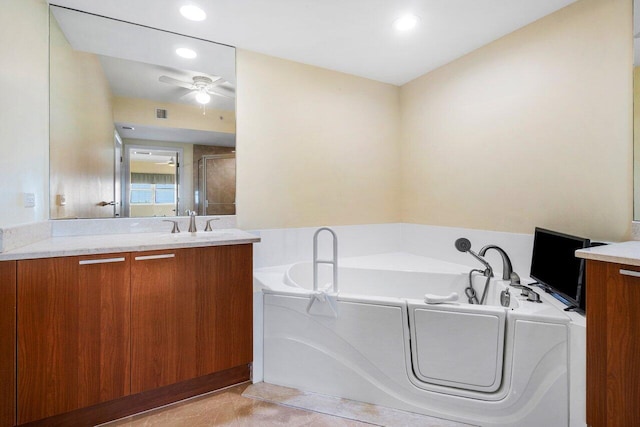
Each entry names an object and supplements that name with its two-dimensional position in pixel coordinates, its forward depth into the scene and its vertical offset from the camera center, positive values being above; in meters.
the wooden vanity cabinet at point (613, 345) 1.18 -0.54
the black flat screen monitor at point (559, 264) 1.58 -0.30
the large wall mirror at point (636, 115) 1.68 +0.53
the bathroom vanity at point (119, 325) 1.42 -0.62
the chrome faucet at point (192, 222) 2.25 -0.09
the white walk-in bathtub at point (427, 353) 1.50 -0.80
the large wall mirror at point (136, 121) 2.02 +0.65
